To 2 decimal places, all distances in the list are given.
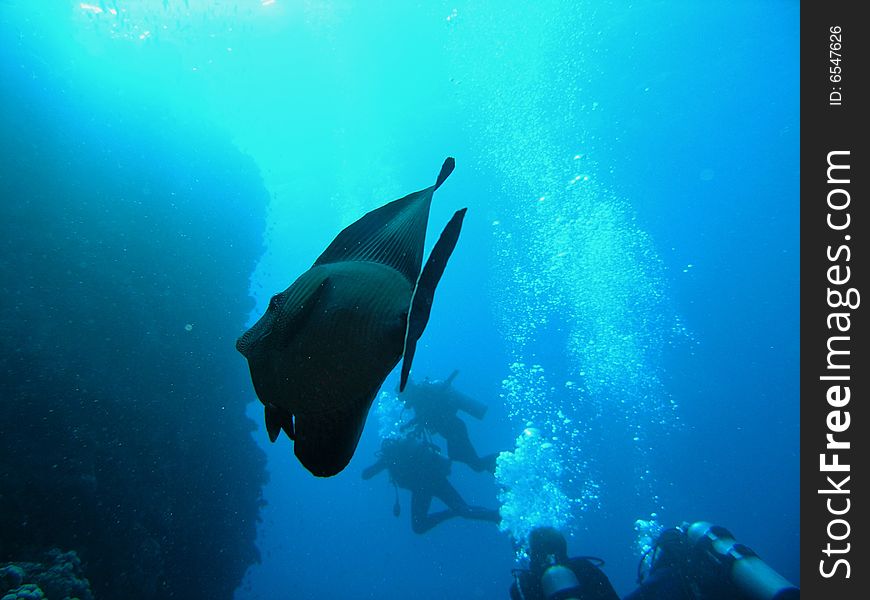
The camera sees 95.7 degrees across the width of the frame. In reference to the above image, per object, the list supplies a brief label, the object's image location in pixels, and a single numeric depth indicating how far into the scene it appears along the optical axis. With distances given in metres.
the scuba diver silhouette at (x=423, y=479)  12.46
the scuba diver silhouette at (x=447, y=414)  12.74
